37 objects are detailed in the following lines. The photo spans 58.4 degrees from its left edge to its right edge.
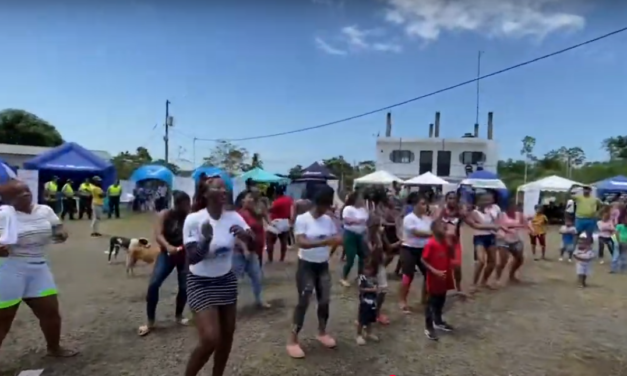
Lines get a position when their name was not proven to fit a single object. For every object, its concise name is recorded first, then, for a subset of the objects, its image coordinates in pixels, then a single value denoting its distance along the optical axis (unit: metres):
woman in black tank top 5.27
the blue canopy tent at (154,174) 23.39
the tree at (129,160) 40.21
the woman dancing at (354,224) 7.15
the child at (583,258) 8.63
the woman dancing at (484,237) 7.64
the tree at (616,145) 52.81
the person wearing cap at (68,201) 18.73
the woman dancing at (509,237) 7.94
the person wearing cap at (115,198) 19.69
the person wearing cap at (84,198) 19.14
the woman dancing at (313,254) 4.71
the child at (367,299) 5.20
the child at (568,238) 11.68
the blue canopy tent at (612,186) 21.77
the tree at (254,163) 41.81
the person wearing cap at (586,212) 11.26
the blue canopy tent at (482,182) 23.80
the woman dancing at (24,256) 4.15
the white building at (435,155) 43.81
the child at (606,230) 11.22
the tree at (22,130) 53.22
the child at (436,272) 5.44
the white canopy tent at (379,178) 27.20
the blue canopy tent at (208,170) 22.08
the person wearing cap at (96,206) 14.02
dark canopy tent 23.25
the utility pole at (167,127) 37.44
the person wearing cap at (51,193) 18.47
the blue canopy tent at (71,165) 21.61
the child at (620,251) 10.38
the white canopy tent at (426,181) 26.65
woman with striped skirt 3.54
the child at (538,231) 12.01
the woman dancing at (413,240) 6.39
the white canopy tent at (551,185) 22.98
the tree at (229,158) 45.09
